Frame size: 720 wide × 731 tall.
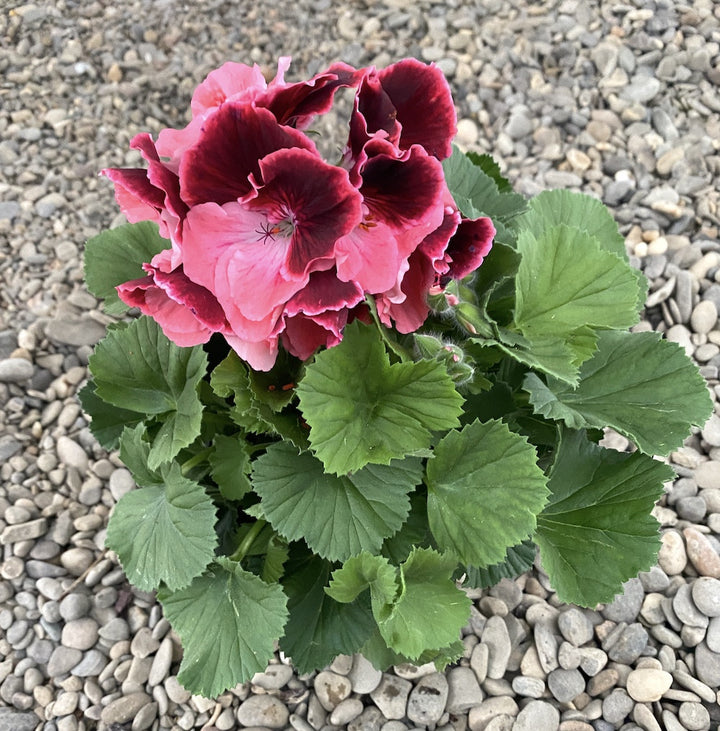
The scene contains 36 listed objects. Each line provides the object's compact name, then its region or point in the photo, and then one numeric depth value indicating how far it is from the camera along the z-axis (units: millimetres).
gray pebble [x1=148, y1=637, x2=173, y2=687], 410
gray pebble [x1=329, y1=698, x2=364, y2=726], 389
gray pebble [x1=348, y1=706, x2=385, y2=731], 386
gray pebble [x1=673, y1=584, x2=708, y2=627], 403
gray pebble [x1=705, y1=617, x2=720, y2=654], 395
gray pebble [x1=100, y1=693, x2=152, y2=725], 398
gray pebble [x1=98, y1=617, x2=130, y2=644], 429
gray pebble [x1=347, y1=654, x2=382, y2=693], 397
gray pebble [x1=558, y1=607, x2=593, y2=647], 406
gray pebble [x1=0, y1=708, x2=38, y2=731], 402
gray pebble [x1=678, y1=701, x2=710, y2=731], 373
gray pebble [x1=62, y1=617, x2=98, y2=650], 427
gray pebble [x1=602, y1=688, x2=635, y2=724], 383
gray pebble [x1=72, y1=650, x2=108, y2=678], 419
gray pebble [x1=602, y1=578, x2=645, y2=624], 412
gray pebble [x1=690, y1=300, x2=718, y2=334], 515
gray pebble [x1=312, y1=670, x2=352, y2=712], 396
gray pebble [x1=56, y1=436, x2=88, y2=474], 489
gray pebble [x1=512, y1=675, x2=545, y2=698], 393
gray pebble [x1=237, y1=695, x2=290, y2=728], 390
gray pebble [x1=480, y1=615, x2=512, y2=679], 402
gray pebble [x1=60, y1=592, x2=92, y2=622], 434
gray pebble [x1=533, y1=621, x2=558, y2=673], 401
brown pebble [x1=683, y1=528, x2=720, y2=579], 418
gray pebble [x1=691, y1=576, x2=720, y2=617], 402
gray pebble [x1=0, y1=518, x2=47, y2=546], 455
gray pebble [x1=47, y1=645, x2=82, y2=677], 421
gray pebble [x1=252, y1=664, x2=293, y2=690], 402
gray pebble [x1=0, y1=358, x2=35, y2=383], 513
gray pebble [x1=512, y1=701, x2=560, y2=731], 380
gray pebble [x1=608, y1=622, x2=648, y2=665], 400
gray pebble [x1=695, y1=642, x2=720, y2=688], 388
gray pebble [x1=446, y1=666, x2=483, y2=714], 392
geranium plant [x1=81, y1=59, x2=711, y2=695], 241
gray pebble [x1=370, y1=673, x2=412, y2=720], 388
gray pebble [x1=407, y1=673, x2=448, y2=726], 386
